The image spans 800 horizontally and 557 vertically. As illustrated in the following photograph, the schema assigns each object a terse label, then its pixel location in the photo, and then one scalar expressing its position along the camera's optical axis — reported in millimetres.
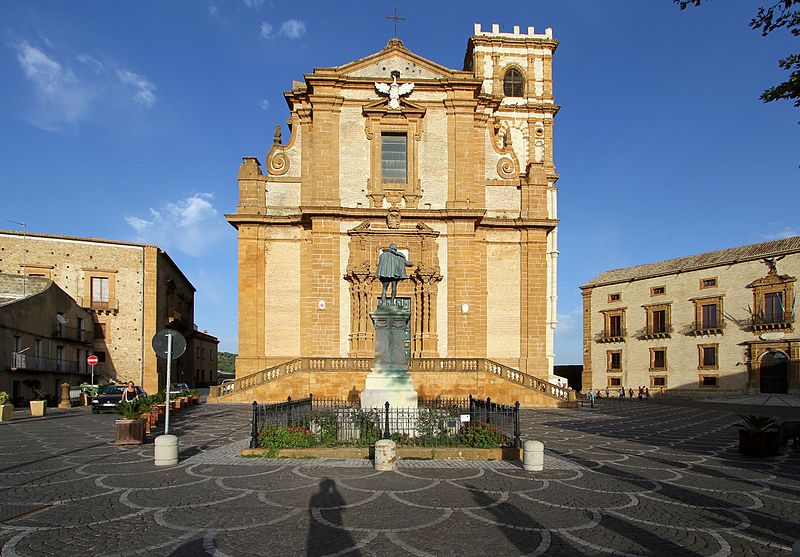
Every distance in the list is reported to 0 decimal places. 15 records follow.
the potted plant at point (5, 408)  21453
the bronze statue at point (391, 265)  16078
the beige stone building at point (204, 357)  58219
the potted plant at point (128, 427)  14125
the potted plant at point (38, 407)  23844
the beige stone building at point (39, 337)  28062
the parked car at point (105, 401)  24641
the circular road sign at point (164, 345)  13078
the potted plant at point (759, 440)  12977
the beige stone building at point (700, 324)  38406
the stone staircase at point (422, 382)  26625
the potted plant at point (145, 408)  15283
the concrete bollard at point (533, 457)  10953
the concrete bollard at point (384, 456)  10758
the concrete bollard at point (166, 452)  11383
